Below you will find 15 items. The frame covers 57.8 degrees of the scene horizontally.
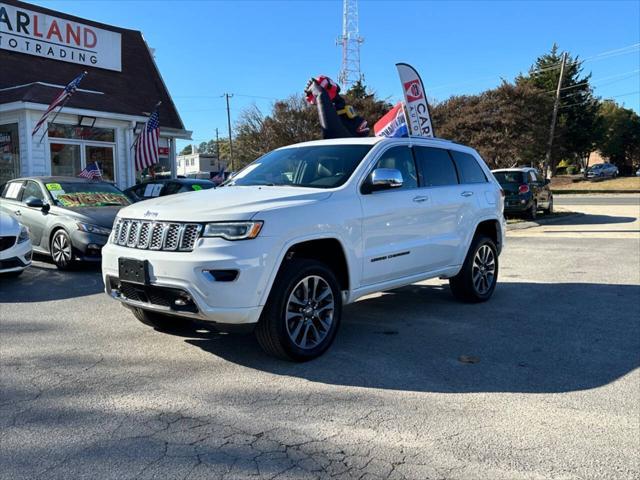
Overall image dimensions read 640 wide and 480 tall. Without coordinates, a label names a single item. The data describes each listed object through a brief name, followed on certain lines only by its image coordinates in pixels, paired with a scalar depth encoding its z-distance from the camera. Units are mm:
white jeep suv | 4309
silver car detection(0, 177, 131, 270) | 9070
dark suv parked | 17844
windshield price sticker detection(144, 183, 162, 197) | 12461
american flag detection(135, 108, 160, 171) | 17000
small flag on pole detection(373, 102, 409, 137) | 13116
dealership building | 15736
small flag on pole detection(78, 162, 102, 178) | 15047
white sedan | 7891
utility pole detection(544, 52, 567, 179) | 43719
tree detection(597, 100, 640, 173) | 73562
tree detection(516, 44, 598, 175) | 52625
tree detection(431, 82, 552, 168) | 39094
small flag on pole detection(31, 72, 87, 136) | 14578
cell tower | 56719
